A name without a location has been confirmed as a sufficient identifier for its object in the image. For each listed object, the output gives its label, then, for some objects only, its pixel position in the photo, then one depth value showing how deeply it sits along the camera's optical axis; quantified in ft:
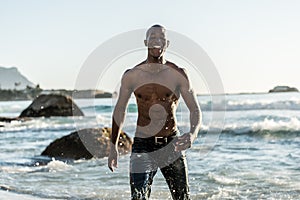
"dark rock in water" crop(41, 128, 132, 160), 44.96
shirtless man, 17.03
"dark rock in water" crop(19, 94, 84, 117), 136.56
